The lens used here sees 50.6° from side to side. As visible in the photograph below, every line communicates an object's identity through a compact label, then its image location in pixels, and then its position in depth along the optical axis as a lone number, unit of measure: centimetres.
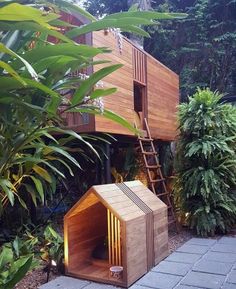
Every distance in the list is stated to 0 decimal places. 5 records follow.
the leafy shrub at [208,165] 392
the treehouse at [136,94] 321
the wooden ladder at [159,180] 401
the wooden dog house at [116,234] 236
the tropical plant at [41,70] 72
